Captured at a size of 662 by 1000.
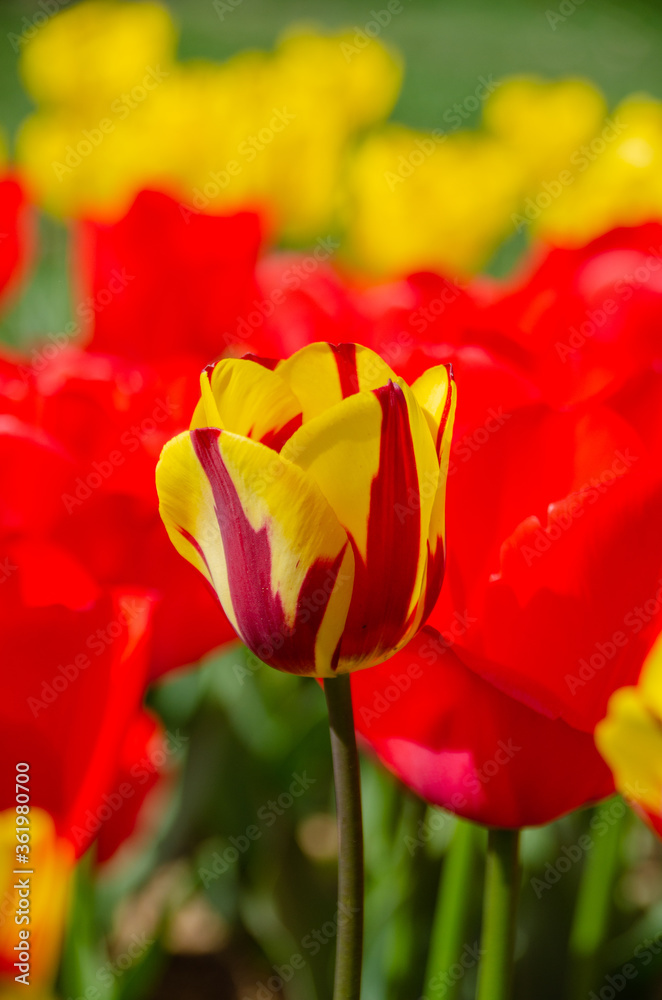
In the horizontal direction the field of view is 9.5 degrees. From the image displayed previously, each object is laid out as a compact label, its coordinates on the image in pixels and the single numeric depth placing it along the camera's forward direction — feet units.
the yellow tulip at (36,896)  2.39
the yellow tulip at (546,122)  7.67
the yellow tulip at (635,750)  2.30
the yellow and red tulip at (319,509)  2.26
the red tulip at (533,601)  2.36
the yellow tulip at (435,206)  6.47
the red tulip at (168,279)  3.54
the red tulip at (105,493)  2.57
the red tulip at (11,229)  4.28
